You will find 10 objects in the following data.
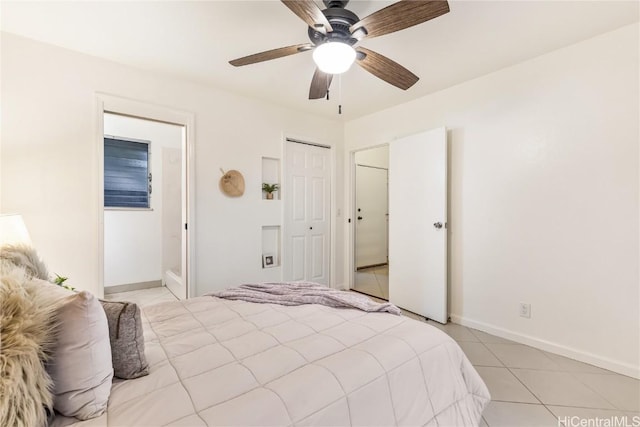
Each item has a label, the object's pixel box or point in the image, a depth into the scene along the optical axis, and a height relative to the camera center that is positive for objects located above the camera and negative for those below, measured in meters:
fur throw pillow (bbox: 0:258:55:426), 0.69 -0.36
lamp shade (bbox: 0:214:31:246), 1.55 -0.10
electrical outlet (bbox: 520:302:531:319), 2.51 -0.84
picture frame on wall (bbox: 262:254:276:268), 3.50 -0.58
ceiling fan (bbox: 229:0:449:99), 1.37 +0.99
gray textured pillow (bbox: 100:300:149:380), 1.01 -0.46
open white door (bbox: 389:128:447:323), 2.98 -0.11
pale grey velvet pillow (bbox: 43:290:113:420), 0.83 -0.44
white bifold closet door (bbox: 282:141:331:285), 3.73 +0.02
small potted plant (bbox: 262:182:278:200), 3.53 +0.31
